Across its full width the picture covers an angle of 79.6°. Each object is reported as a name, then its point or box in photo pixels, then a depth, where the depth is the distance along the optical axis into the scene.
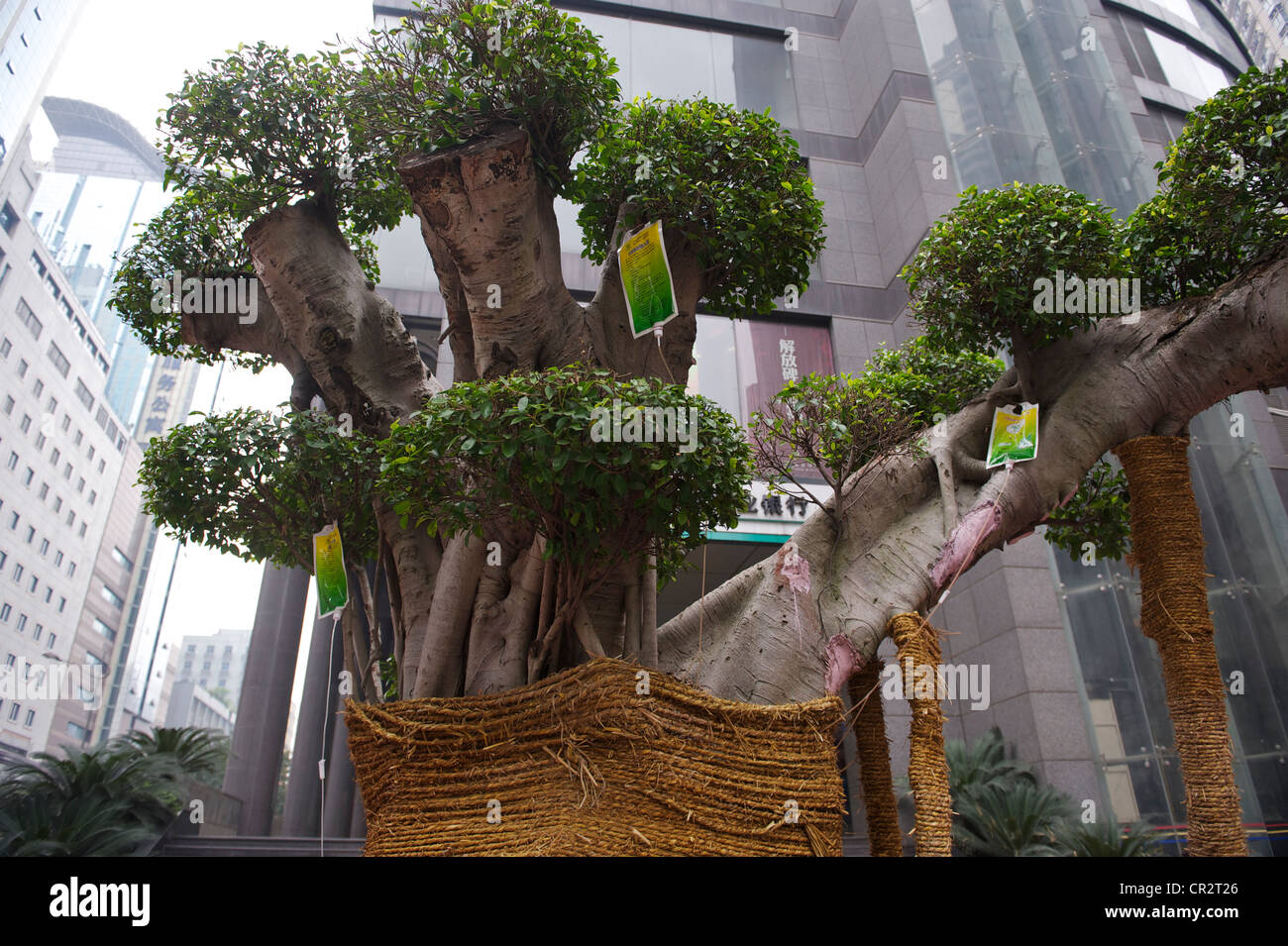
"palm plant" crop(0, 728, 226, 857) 8.67
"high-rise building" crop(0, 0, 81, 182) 19.23
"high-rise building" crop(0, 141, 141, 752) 30.88
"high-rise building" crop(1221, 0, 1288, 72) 26.53
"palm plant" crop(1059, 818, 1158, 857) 8.83
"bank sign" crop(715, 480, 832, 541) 11.77
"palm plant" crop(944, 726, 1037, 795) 10.33
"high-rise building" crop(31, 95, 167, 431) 33.47
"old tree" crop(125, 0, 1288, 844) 3.93
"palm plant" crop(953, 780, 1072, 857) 9.36
